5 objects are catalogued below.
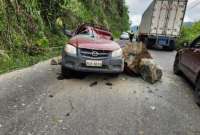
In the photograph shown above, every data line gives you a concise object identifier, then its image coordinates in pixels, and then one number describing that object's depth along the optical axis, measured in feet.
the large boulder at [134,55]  11.52
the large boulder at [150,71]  10.74
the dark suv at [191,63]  8.94
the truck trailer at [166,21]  27.26
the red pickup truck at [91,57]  9.59
